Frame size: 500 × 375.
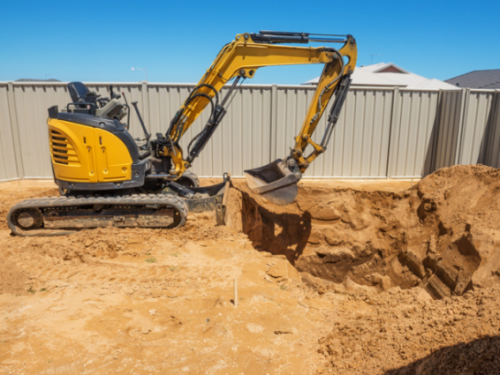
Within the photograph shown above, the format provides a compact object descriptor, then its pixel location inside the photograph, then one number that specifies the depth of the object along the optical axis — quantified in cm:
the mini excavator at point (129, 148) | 597
